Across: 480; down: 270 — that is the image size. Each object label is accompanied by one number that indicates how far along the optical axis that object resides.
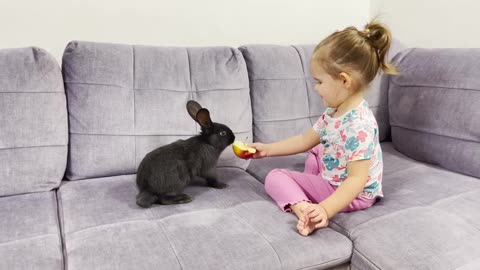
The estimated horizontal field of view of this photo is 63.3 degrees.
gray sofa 1.03
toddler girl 1.20
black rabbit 1.28
